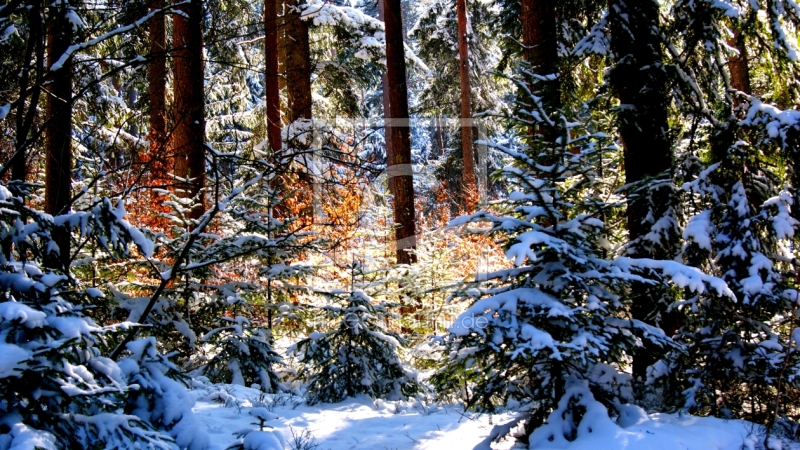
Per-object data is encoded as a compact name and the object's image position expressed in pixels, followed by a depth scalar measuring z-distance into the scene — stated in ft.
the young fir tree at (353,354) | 21.11
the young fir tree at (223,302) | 21.61
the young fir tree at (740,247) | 15.92
